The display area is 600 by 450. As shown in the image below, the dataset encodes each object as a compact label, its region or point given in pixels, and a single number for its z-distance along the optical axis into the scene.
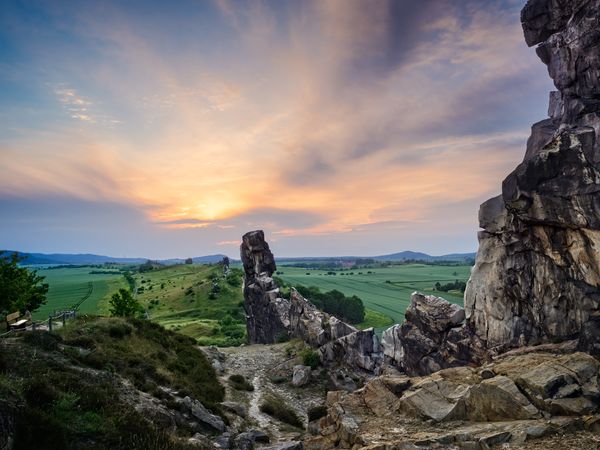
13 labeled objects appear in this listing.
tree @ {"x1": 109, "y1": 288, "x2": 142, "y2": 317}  73.56
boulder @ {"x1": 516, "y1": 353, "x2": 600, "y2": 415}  20.61
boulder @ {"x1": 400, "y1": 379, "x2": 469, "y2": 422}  23.38
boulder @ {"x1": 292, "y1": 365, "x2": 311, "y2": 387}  53.67
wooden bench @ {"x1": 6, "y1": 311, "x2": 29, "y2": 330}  35.56
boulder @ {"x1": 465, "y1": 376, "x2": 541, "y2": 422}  21.39
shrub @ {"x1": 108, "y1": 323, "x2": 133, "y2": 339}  45.36
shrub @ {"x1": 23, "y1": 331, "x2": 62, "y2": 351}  30.31
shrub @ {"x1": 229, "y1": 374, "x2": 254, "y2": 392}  48.42
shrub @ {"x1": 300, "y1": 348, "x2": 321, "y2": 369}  60.08
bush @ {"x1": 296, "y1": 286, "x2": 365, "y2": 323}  152.38
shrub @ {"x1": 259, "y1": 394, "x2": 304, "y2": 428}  38.84
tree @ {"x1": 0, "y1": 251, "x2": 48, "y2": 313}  46.56
